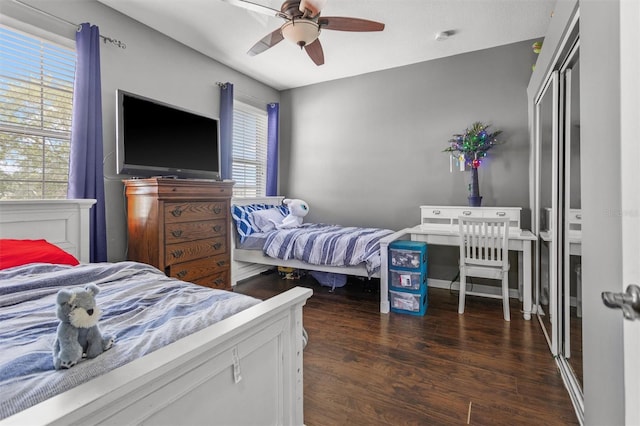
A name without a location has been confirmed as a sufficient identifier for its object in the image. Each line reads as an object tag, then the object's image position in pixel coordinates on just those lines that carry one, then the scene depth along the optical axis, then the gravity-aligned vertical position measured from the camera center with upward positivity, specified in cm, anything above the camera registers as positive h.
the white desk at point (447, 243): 272 -28
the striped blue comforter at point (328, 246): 302 -32
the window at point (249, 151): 422 +86
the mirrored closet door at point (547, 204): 206 +7
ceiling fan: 189 +119
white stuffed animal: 399 +1
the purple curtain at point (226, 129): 370 +98
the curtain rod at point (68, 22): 223 +143
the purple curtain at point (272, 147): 459 +94
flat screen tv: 256 +65
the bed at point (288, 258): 294 -44
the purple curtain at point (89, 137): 241 +59
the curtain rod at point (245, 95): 380 +155
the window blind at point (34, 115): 217 +70
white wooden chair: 270 -30
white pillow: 377 -6
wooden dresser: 252 -10
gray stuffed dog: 73 -26
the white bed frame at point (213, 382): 60 -39
